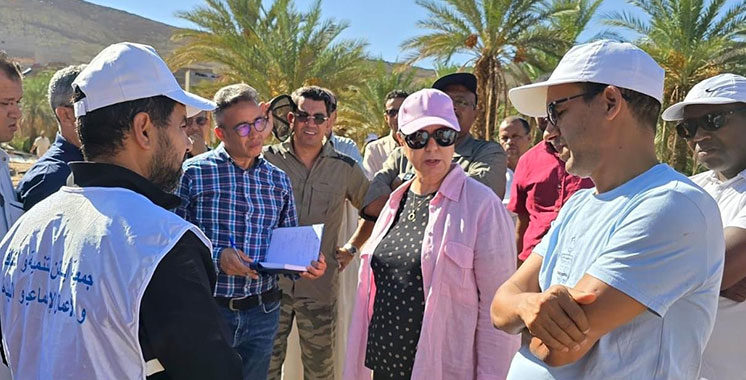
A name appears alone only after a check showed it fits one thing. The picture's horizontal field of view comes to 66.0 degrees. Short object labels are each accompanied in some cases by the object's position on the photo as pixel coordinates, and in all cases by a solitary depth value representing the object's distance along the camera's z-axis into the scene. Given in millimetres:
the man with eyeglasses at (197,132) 4664
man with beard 1423
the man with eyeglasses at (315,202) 4000
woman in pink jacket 2639
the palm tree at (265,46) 16391
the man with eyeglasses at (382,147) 5652
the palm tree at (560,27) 15255
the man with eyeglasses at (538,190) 3657
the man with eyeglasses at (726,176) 2326
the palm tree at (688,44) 14148
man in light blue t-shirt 1478
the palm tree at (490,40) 15117
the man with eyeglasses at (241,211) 3184
